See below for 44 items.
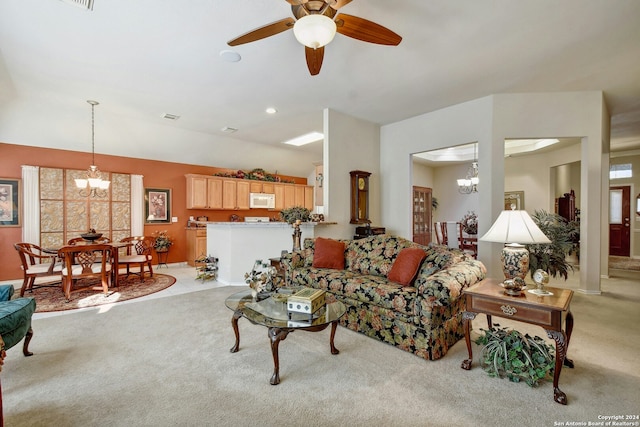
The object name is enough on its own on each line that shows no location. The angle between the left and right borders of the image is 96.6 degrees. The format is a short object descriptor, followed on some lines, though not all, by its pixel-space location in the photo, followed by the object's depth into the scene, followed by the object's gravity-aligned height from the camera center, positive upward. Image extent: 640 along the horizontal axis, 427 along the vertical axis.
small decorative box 2.14 -0.70
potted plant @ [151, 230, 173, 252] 6.42 -0.72
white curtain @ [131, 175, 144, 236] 6.29 +0.09
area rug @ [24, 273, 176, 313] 3.84 -1.29
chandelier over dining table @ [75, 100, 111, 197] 4.94 +0.50
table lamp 2.18 -0.22
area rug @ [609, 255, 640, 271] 6.36 -1.22
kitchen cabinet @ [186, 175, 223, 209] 6.80 +0.44
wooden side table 1.86 -0.69
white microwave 7.72 +0.28
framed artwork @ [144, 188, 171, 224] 6.52 +0.11
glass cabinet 8.58 -0.09
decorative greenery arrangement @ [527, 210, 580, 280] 3.81 -0.52
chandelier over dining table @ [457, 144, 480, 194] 6.12 +0.67
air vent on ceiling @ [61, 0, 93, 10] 2.39 +1.76
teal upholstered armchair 1.97 -0.79
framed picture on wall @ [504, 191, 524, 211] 7.70 +0.37
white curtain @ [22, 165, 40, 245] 5.23 +0.10
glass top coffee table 2.00 -0.79
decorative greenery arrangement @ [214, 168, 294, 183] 7.56 +0.97
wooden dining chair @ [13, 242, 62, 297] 4.12 -0.89
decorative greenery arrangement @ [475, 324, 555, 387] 2.03 -1.08
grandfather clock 5.29 +0.27
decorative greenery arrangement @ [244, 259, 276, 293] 2.53 -0.61
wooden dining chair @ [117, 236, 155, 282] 5.09 -0.86
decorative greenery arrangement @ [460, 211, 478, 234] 5.92 -0.29
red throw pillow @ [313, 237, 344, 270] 3.60 -0.56
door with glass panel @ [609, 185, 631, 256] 7.71 -0.21
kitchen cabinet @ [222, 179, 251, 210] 7.27 +0.43
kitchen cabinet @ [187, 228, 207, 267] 6.66 -0.79
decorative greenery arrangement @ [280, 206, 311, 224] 4.45 -0.07
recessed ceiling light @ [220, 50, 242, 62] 3.22 +1.78
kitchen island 4.91 -0.60
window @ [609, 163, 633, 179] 7.66 +1.12
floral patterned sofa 2.33 -0.76
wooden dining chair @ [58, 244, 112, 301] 4.02 -0.81
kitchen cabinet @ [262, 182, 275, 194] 7.97 +0.64
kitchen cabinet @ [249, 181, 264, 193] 7.73 +0.65
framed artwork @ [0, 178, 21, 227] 5.11 +0.13
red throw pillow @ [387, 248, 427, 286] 2.84 -0.56
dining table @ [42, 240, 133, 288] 4.65 -0.85
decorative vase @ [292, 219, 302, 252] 4.31 -0.37
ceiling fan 1.90 +1.41
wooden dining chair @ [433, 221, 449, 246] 6.82 -0.55
